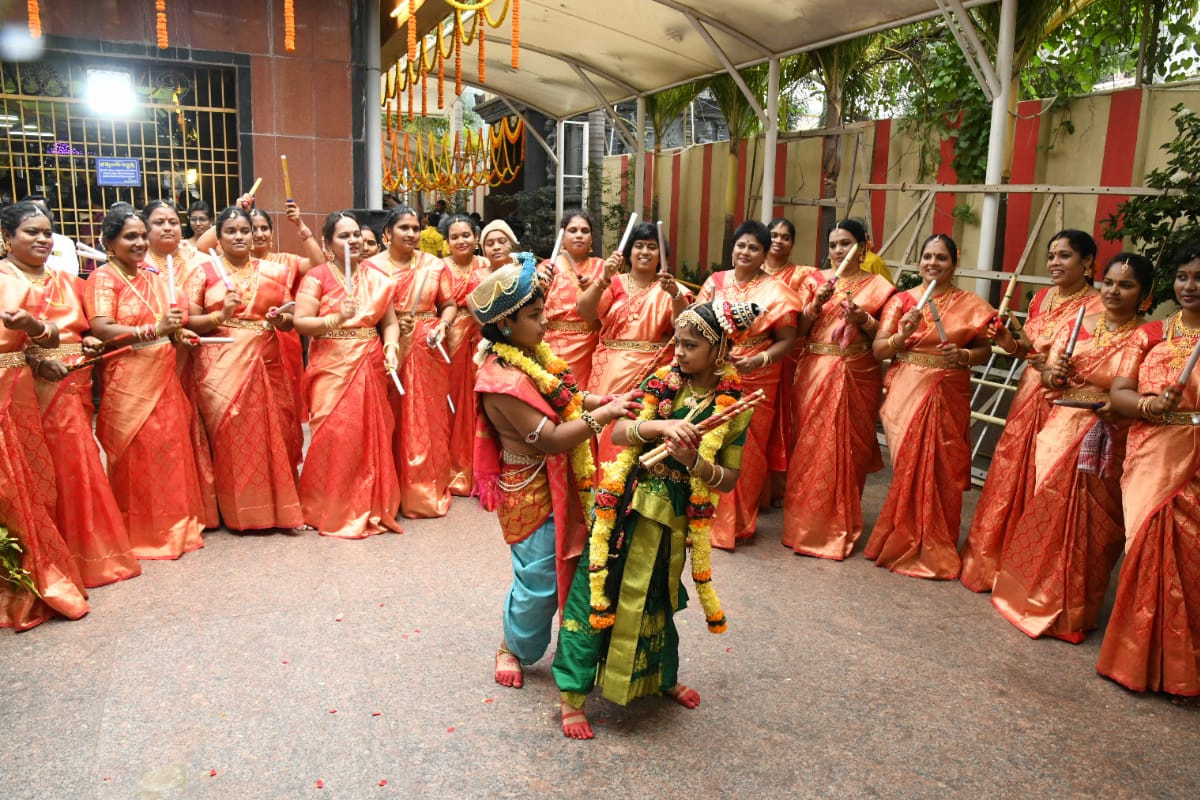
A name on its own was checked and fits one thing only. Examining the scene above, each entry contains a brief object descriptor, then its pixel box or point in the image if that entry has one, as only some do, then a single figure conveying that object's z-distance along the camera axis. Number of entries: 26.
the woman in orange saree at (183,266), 4.60
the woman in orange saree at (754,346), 4.84
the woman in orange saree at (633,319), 4.87
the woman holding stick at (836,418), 4.90
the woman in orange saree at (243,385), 4.83
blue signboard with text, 6.63
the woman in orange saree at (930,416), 4.55
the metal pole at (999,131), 6.02
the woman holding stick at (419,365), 5.34
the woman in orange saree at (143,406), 4.30
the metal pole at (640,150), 11.44
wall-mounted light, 6.46
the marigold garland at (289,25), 4.40
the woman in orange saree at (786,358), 5.20
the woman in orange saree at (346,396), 4.96
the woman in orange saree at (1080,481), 3.79
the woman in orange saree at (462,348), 5.79
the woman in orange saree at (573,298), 5.25
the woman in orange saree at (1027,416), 4.14
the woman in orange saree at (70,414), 3.82
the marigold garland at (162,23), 4.42
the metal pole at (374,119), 7.02
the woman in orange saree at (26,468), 3.69
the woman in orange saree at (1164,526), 3.40
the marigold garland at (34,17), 4.34
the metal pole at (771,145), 8.45
